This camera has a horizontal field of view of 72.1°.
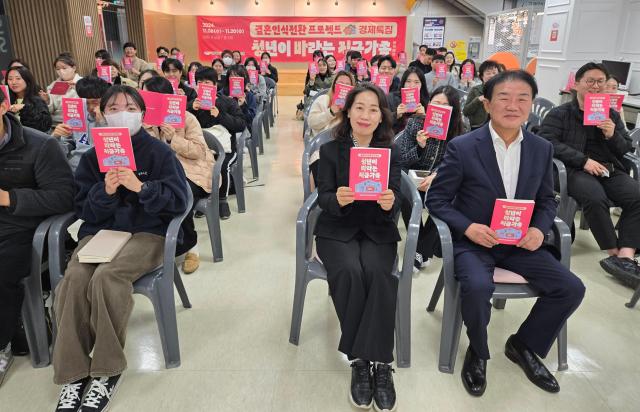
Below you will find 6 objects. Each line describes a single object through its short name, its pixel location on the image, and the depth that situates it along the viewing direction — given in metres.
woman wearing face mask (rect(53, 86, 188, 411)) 1.69
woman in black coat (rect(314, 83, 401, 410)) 1.77
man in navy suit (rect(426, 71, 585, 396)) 1.81
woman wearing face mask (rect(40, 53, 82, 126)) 4.05
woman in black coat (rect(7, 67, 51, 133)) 3.53
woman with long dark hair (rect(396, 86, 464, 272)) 2.83
